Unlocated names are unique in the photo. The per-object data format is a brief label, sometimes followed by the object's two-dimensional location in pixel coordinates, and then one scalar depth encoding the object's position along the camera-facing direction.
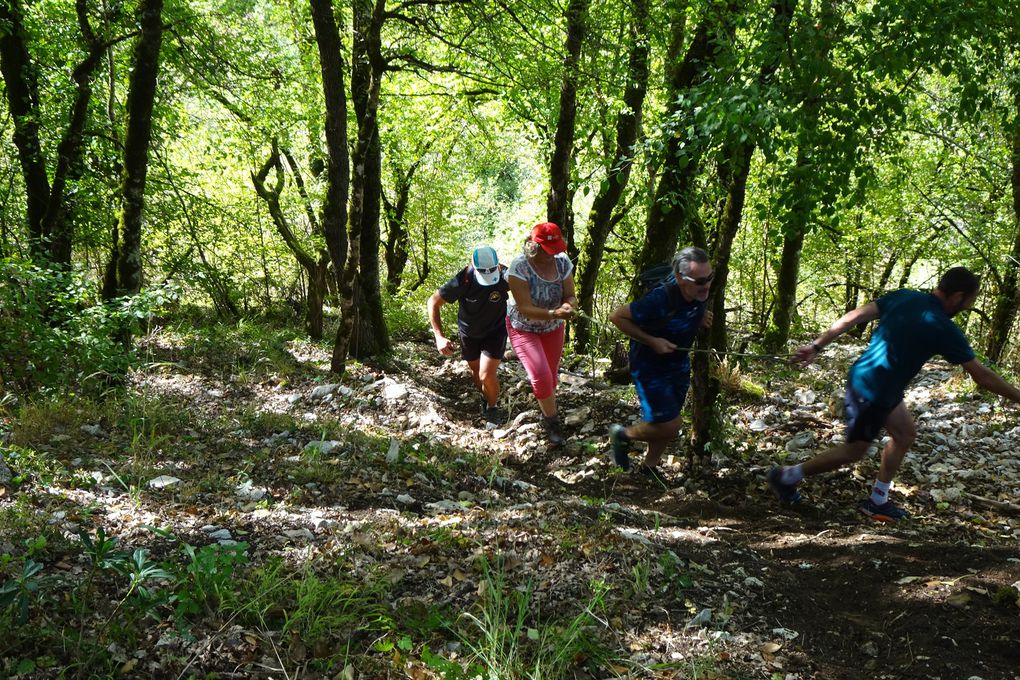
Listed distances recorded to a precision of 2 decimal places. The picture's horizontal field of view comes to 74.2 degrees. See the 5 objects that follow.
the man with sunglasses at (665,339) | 5.19
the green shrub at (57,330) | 5.85
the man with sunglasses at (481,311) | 7.27
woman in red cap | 6.32
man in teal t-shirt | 4.70
